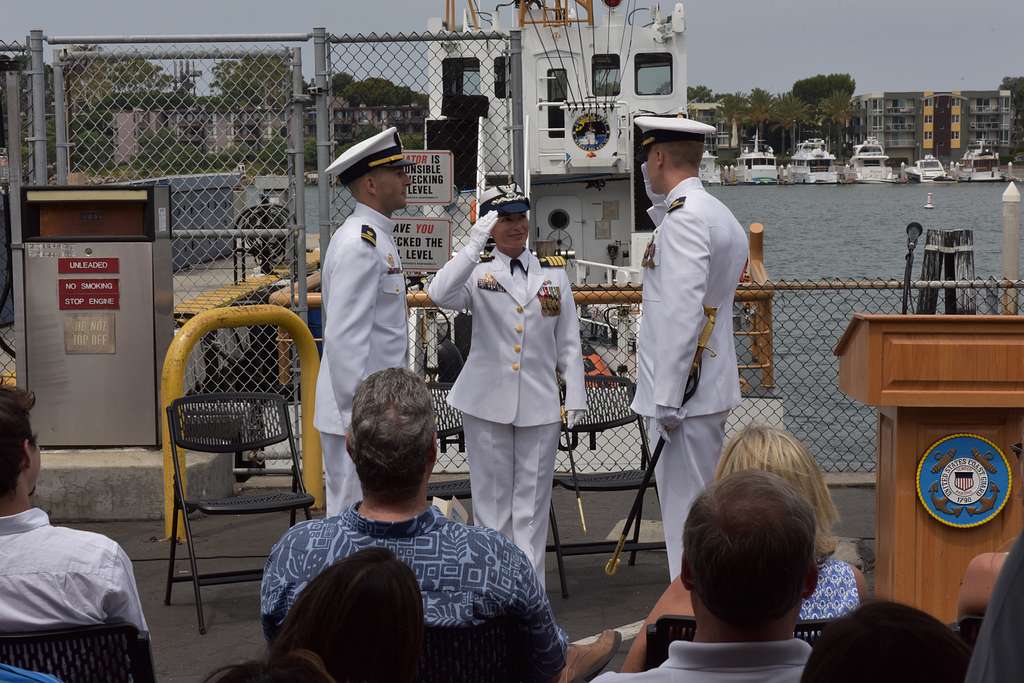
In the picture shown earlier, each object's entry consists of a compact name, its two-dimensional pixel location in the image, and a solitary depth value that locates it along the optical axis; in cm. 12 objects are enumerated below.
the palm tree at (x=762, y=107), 14450
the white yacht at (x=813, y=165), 14175
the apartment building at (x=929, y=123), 15200
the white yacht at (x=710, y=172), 11274
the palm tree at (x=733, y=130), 14325
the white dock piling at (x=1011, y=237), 989
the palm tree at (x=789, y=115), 14600
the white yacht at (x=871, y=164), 14175
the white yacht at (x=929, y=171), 13738
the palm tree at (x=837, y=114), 14625
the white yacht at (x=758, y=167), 14338
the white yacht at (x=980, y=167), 13962
